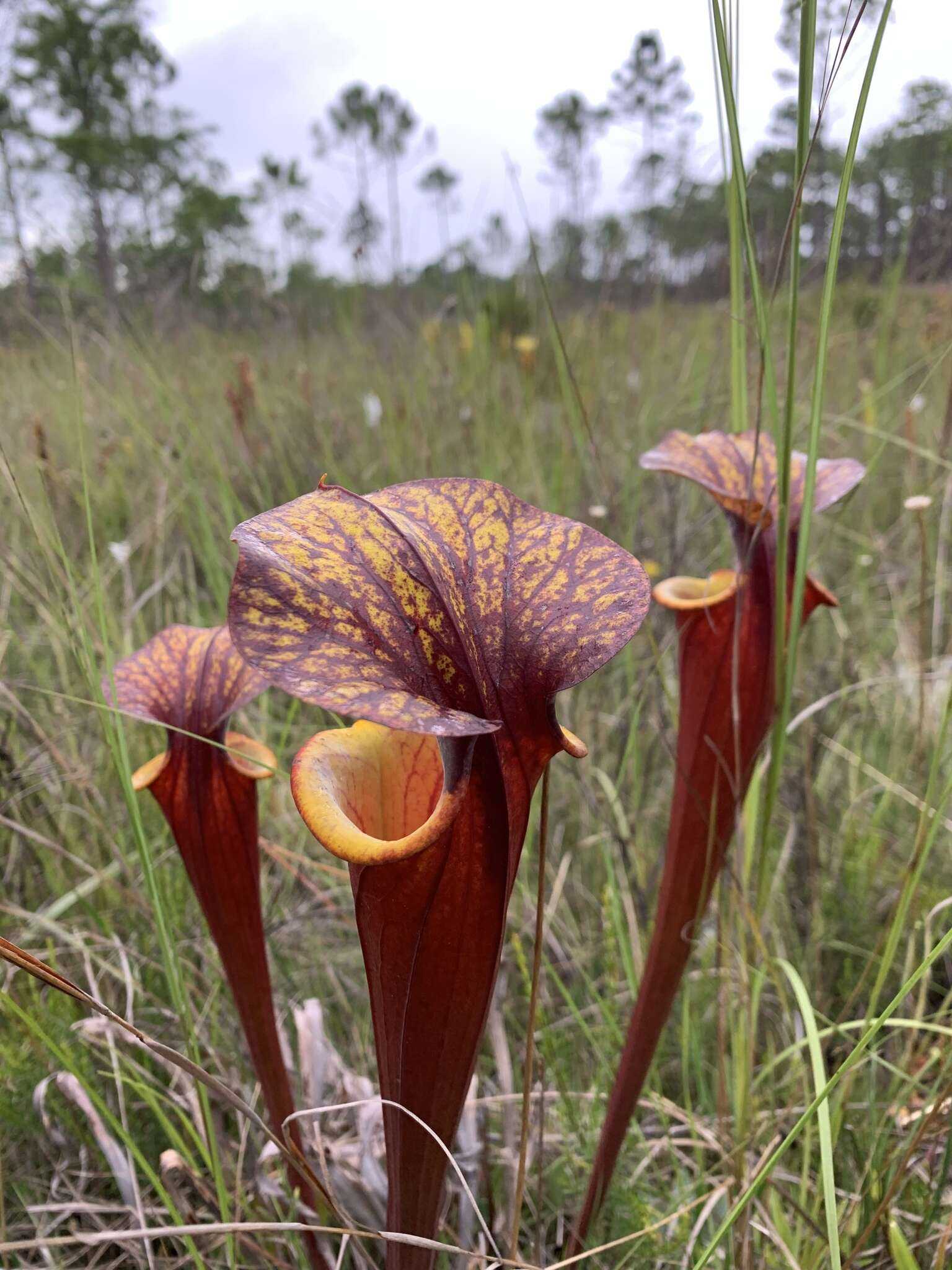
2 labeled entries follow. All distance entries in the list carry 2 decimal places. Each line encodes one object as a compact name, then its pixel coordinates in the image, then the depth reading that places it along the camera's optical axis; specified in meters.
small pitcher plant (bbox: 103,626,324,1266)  0.36
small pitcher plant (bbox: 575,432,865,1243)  0.39
